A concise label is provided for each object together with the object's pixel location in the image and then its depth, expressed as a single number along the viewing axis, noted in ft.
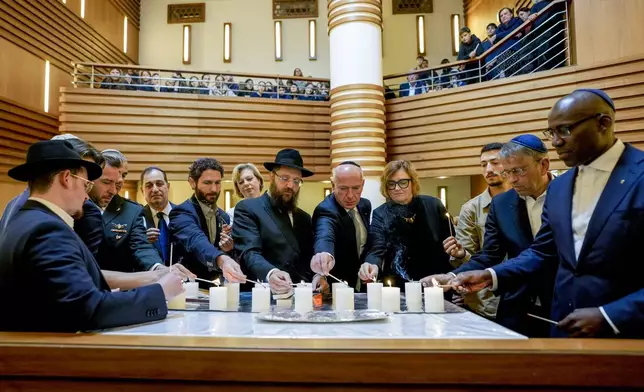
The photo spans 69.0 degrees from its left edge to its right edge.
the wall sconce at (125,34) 40.06
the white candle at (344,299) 6.31
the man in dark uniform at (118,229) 9.62
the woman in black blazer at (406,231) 9.64
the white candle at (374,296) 6.58
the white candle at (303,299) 6.09
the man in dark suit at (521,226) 7.78
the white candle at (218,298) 6.47
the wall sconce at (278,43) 42.42
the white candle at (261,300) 6.32
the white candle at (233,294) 6.79
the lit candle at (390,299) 6.30
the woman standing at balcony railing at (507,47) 24.64
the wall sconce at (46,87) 29.66
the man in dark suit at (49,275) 4.55
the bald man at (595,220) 4.73
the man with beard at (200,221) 10.40
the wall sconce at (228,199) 38.88
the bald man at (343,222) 9.51
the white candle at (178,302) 6.42
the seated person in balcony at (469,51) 27.91
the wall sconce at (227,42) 42.57
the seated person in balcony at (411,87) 29.94
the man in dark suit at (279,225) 9.18
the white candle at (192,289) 7.60
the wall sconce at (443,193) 39.40
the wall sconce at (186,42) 42.39
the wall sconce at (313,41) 42.28
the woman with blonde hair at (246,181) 14.24
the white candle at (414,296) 6.39
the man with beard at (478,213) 10.32
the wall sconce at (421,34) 42.16
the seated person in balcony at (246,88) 31.40
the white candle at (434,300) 6.23
